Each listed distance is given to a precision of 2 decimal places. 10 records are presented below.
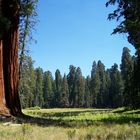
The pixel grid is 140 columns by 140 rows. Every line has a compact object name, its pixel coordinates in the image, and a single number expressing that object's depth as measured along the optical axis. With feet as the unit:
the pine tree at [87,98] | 198.69
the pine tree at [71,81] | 201.57
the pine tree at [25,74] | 70.69
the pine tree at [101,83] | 182.26
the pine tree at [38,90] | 199.20
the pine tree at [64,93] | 203.10
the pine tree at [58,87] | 206.99
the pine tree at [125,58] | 148.55
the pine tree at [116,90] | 163.42
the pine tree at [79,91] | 199.37
